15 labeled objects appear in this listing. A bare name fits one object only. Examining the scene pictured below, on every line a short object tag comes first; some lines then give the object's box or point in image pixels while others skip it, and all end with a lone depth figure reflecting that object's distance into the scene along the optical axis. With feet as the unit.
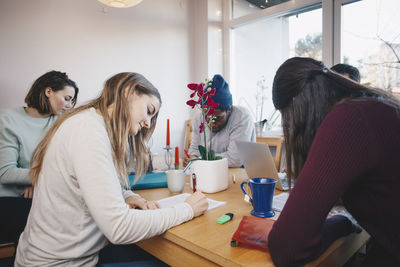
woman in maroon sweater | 1.93
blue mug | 2.89
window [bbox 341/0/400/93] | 7.41
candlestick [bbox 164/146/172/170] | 5.49
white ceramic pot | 3.88
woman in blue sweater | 4.53
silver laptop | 3.87
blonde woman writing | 2.57
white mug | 3.96
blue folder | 4.33
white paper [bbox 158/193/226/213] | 3.35
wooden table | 2.14
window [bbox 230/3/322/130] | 9.03
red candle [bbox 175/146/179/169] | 5.16
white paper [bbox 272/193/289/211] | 3.21
